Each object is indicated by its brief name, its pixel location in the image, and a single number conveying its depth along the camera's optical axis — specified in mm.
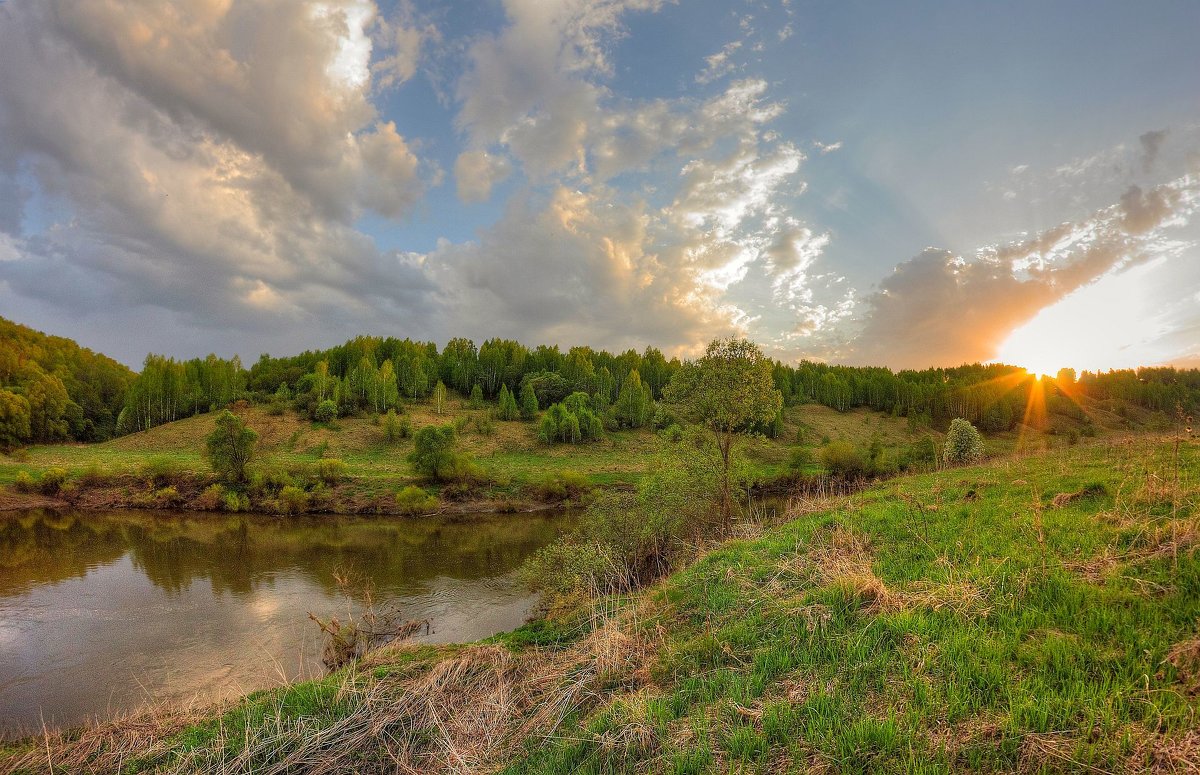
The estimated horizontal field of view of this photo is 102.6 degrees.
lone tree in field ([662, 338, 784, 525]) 24688
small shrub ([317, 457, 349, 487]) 53094
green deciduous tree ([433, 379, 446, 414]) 99000
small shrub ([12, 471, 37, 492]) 49031
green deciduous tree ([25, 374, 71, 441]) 75562
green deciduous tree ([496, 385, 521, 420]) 93312
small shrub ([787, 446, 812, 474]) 63456
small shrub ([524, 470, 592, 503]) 54844
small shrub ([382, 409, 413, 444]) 77000
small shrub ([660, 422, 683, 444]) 26609
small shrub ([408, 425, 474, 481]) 54188
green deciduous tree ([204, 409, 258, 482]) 50000
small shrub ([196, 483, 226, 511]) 48719
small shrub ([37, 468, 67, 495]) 49594
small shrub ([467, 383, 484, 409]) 100688
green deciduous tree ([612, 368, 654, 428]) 97938
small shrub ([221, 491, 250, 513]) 47844
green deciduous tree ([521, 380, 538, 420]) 94938
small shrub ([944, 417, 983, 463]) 37281
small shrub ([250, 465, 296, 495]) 50312
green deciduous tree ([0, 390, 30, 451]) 65438
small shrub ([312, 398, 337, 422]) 82500
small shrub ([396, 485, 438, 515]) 48938
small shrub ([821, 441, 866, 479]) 57812
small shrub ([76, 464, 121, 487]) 51219
